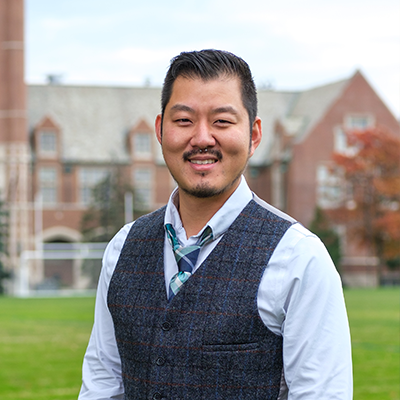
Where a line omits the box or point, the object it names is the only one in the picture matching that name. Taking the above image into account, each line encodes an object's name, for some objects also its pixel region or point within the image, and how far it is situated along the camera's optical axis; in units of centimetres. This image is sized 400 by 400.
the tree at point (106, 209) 3656
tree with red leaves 3659
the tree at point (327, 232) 3631
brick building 3731
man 174
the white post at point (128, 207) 3584
